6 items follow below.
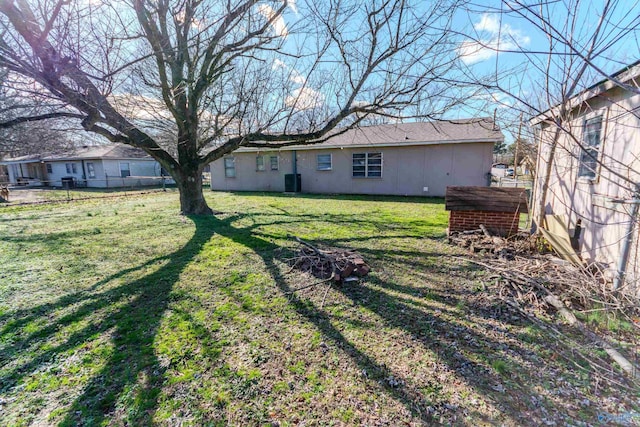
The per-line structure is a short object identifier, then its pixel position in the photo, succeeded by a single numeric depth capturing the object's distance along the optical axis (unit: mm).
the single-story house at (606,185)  3338
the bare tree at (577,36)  2203
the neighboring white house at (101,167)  21609
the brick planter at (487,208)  5367
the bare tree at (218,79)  4250
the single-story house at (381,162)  11508
